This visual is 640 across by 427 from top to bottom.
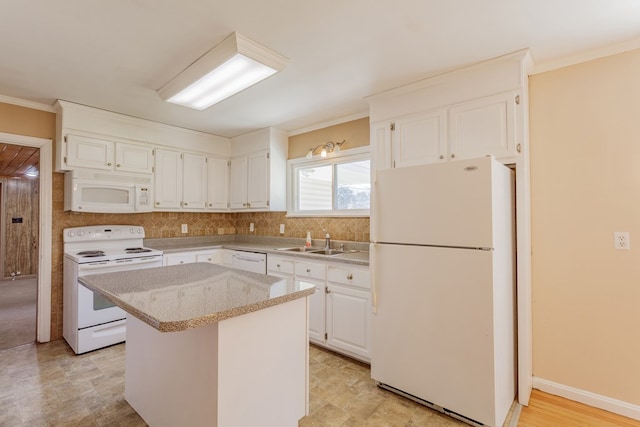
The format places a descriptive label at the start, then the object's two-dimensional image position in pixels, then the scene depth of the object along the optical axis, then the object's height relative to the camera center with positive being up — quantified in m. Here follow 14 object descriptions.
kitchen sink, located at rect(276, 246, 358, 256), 3.38 -0.39
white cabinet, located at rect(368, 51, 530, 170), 2.15 +0.77
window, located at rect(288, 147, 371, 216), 3.47 +0.38
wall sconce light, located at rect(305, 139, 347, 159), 3.58 +0.80
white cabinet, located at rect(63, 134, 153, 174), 3.09 +0.66
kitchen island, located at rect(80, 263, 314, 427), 1.28 -0.61
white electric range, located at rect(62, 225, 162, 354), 2.90 -0.52
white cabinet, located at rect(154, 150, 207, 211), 3.79 +0.46
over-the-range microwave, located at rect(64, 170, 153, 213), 3.14 +0.27
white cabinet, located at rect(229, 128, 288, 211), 3.97 +0.60
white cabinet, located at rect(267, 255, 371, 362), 2.68 -0.81
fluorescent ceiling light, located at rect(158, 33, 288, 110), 2.02 +1.04
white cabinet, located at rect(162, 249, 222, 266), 3.55 -0.48
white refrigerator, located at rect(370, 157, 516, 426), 1.87 -0.46
